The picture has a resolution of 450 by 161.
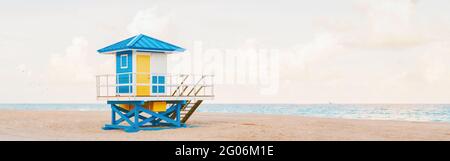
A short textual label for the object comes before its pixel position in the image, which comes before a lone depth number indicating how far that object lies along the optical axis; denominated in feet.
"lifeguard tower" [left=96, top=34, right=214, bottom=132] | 69.15
